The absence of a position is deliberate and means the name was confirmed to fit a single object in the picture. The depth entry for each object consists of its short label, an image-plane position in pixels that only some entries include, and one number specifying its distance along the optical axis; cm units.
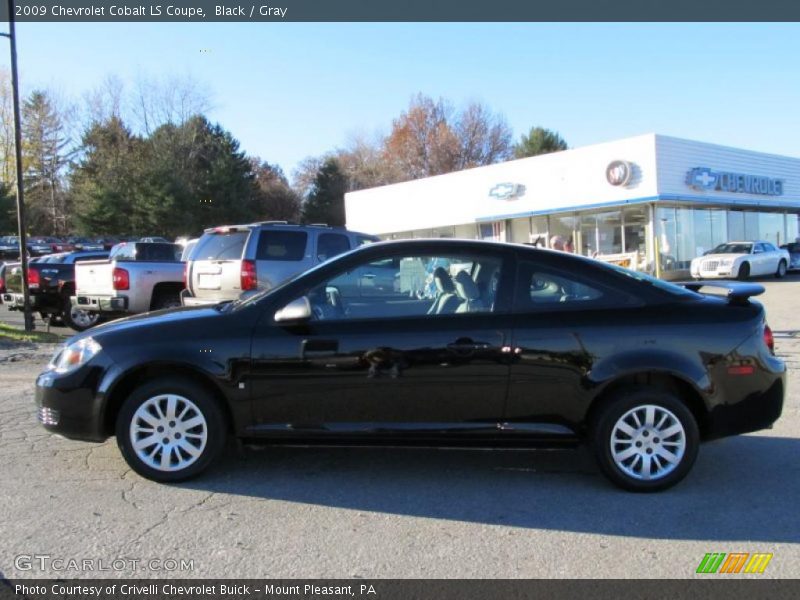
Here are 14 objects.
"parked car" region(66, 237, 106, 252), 4427
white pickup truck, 1130
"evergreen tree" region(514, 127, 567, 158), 6869
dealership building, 2639
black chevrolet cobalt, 430
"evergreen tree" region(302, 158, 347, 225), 6550
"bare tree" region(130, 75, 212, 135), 5559
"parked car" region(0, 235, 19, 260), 4636
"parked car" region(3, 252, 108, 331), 1334
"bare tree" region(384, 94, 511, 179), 6762
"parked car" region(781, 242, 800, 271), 2667
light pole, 1214
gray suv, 941
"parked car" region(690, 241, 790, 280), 2286
